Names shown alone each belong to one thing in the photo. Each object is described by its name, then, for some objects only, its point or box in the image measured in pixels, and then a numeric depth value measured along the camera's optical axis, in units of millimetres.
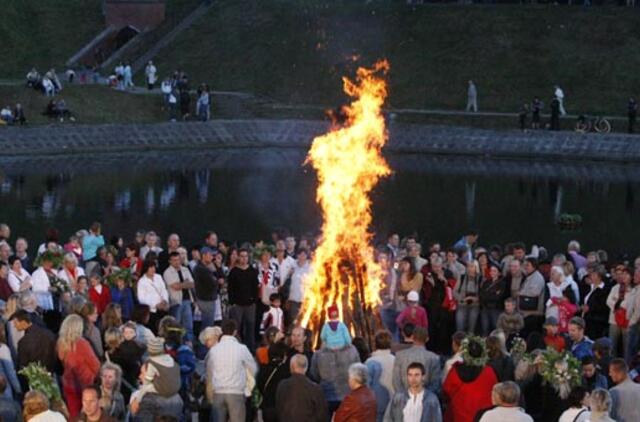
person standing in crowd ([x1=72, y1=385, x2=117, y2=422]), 13891
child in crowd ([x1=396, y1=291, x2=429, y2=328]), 19891
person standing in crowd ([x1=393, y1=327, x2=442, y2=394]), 16062
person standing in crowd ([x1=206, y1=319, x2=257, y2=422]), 16438
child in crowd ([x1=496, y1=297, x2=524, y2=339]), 19234
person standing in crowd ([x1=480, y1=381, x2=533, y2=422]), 13961
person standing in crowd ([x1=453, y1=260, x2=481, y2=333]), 22438
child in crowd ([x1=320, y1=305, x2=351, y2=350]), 17047
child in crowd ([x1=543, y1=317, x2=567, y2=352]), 17578
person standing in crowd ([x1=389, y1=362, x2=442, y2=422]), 14828
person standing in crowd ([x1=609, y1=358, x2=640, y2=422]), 15602
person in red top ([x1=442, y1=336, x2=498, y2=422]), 15656
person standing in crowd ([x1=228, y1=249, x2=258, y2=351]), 22266
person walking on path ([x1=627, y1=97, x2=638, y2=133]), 56312
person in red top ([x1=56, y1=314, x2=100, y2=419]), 16359
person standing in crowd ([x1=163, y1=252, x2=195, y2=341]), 21844
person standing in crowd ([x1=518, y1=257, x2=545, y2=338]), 21859
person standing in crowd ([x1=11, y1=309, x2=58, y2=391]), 17000
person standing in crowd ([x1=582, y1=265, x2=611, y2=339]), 21750
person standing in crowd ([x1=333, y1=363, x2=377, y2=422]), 15016
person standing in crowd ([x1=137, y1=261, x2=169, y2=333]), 20875
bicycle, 57094
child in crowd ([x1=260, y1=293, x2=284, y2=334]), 20344
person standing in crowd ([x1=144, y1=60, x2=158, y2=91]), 63916
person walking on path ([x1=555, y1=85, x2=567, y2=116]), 57969
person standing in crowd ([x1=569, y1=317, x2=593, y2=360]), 17500
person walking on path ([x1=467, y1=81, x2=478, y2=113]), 60500
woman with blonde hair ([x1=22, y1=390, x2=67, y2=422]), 13789
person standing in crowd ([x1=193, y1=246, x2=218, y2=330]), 22297
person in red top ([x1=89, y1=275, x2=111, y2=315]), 20672
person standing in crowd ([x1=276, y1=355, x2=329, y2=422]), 15266
